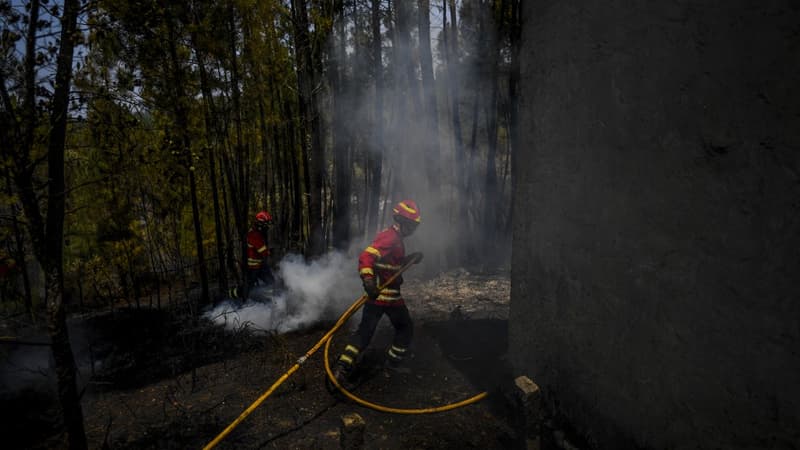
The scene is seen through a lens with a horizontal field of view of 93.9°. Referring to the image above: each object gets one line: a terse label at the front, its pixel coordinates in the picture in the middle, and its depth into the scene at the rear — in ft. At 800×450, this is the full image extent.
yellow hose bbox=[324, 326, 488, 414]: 12.62
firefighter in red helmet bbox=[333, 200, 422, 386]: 14.57
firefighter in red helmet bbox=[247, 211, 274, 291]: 23.31
